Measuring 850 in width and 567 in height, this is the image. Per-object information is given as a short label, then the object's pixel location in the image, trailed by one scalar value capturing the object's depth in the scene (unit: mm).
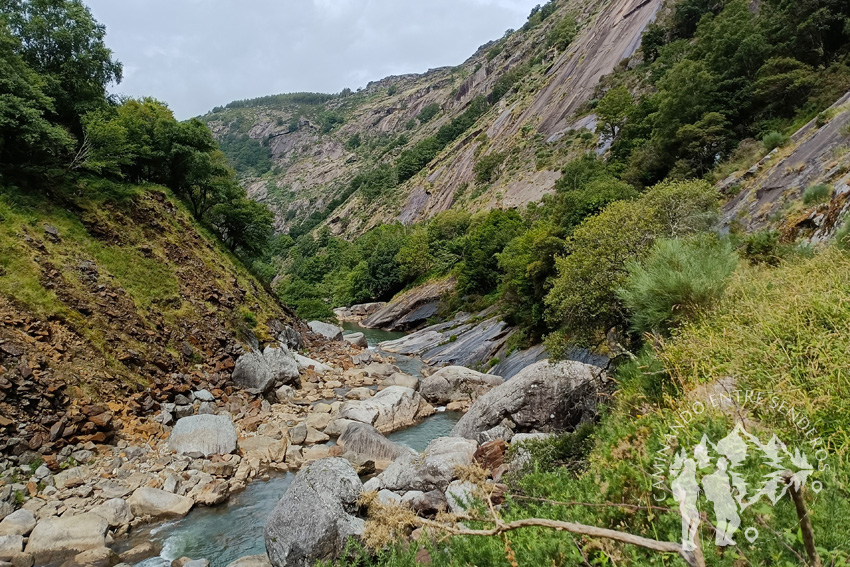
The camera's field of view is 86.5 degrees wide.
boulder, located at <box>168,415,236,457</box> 14953
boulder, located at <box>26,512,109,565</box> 9922
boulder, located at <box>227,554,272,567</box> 9547
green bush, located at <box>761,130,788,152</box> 22625
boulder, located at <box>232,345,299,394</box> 21344
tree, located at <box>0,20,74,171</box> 18359
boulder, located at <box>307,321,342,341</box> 42562
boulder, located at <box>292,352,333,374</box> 27555
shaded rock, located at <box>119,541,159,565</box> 10139
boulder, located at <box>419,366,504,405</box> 23594
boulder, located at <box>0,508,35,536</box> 10234
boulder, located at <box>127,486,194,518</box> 11906
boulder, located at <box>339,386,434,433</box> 19484
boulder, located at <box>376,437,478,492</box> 10751
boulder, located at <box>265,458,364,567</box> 8992
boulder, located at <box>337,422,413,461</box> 15531
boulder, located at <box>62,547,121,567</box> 9742
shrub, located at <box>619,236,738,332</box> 8312
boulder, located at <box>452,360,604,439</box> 12969
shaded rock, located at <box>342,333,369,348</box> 41094
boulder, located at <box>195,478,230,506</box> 12675
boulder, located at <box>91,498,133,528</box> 11188
